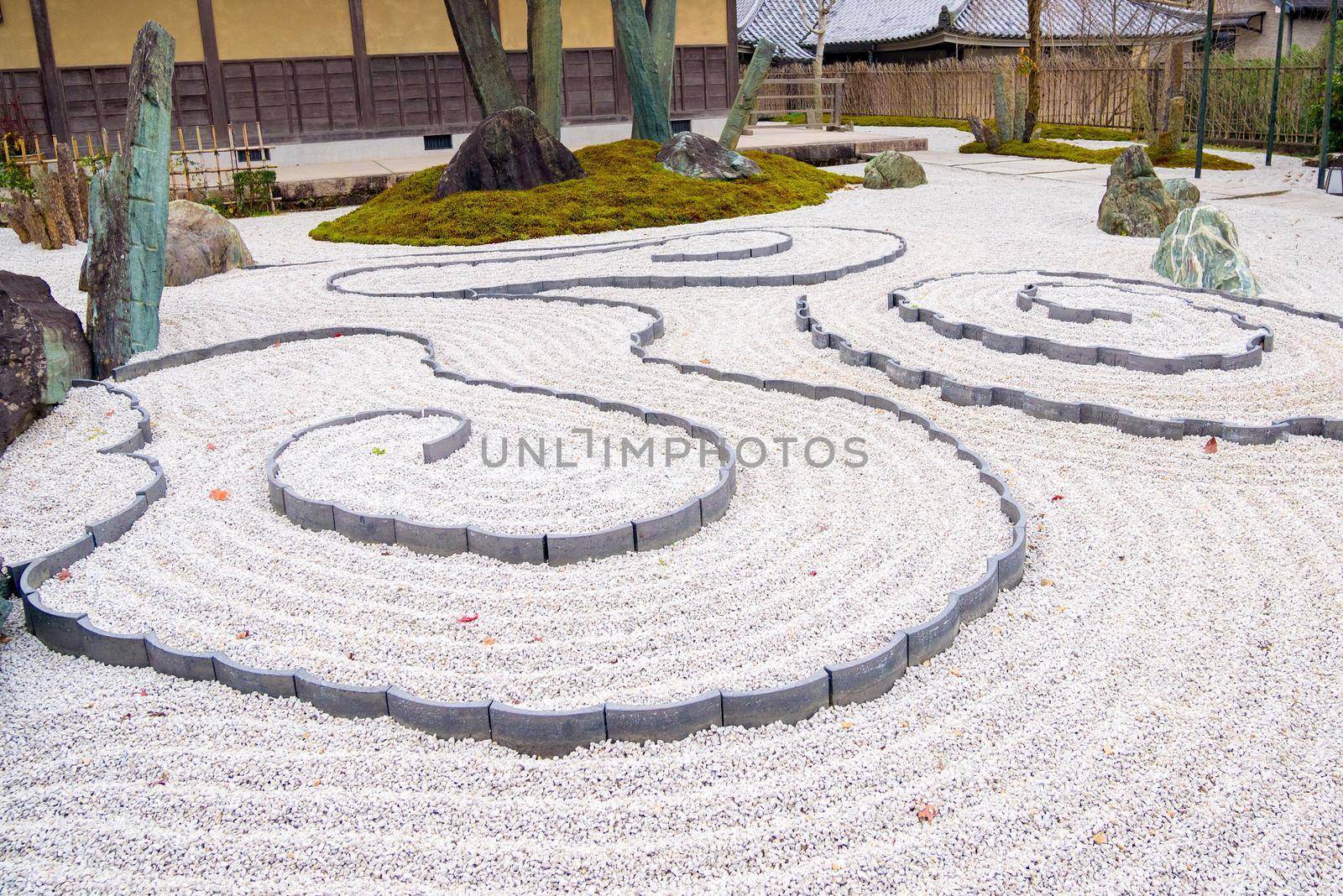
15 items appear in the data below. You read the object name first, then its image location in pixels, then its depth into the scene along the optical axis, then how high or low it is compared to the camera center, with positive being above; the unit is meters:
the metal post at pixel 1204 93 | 13.30 +0.37
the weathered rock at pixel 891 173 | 14.79 -0.46
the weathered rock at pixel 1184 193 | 10.71 -0.64
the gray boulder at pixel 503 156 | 12.33 -0.03
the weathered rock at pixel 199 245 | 9.62 -0.69
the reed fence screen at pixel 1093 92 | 17.61 +0.75
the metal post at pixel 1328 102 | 12.41 +0.21
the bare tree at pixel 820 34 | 23.44 +2.41
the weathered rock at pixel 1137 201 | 10.36 -0.68
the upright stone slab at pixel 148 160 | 6.66 +0.04
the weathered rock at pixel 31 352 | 5.52 -0.93
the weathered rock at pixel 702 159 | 13.55 -0.17
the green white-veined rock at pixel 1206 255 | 7.93 -0.93
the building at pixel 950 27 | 26.64 +2.72
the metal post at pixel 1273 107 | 13.83 +0.19
